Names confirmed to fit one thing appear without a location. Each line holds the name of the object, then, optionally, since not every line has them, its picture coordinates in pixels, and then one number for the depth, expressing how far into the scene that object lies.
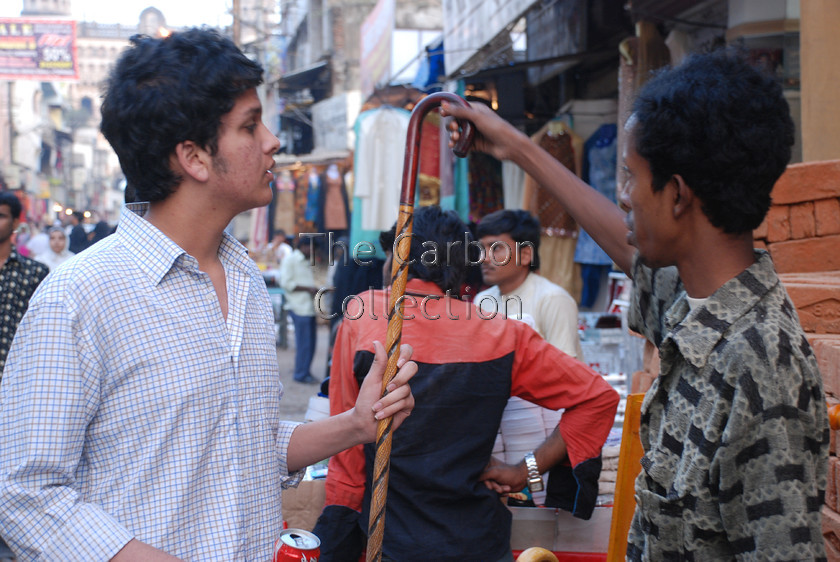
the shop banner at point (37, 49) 27.52
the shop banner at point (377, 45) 11.45
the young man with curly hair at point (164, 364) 1.39
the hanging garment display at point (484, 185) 8.10
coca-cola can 1.74
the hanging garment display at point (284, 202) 16.16
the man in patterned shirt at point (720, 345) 1.30
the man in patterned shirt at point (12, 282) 4.30
